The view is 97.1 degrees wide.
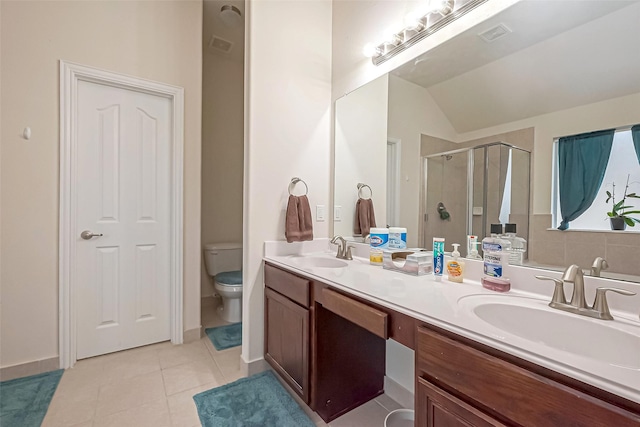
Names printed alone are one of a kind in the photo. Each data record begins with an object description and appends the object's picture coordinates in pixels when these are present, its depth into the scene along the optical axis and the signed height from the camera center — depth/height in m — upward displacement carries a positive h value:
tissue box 1.37 -0.26
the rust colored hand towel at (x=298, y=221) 1.88 -0.07
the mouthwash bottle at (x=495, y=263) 1.11 -0.20
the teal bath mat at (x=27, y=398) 1.42 -1.06
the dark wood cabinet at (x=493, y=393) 0.54 -0.40
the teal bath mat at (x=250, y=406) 1.42 -1.06
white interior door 2.00 -0.07
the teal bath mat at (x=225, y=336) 2.25 -1.06
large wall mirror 0.95 +0.43
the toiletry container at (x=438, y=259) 1.30 -0.21
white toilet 2.61 -0.63
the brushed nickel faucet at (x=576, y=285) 0.87 -0.22
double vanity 0.58 -0.37
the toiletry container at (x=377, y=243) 1.66 -0.18
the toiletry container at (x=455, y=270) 1.25 -0.25
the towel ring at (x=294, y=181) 1.99 +0.21
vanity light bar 1.36 +0.99
